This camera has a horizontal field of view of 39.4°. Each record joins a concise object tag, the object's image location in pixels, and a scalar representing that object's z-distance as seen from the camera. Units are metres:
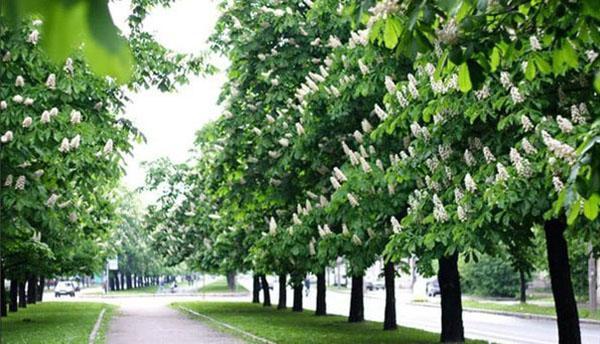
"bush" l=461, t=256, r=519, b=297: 53.84
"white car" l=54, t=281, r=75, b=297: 74.50
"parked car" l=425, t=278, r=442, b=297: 67.19
